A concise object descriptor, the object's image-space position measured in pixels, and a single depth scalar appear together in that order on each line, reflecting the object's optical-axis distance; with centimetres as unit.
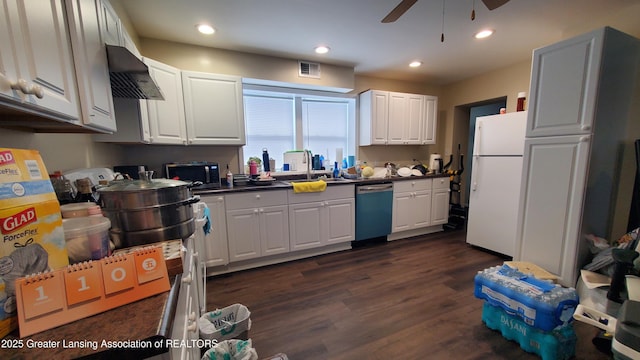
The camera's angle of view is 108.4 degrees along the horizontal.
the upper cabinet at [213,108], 249
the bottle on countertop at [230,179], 265
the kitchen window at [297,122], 322
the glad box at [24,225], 54
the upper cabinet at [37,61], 58
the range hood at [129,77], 128
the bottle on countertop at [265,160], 315
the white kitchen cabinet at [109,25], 125
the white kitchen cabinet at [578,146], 172
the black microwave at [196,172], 243
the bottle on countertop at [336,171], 354
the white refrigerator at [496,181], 266
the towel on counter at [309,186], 271
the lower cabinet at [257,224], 249
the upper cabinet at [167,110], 217
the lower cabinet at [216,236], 239
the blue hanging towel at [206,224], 175
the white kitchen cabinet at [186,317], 63
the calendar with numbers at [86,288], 52
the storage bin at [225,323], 136
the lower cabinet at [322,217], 276
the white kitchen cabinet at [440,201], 361
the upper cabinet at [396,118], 356
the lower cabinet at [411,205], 334
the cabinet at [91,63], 95
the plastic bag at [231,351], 115
